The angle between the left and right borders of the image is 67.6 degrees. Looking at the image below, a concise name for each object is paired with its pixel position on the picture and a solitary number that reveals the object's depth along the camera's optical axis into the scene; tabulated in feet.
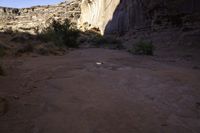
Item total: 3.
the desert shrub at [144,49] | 20.38
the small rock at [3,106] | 6.87
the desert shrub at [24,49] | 19.20
